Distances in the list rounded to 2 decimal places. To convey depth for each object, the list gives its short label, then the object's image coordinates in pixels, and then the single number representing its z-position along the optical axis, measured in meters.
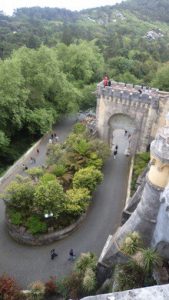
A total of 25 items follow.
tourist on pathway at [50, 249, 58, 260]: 21.90
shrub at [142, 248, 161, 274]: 14.81
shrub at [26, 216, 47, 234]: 22.56
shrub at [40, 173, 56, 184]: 24.72
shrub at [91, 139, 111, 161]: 29.36
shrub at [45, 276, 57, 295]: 18.75
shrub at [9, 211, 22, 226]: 22.98
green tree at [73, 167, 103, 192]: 25.42
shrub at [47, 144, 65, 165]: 29.05
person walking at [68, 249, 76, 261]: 21.81
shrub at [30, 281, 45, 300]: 18.03
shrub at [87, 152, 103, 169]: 28.08
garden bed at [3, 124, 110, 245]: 22.55
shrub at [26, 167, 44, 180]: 26.17
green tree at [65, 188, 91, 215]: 23.31
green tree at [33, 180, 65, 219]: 22.08
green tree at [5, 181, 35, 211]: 23.00
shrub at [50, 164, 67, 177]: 26.75
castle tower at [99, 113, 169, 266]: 14.72
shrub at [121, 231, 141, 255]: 16.31
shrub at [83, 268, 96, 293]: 17.27
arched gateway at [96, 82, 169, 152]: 29.72
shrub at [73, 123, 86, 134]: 33.87
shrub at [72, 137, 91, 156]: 28.75
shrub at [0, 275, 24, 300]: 17.67
